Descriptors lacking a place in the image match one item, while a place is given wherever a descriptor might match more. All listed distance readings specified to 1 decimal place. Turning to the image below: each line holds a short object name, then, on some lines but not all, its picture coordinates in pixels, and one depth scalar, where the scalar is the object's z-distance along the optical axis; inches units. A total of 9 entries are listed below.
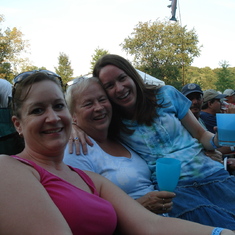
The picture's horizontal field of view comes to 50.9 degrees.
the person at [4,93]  117.4
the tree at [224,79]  1084.5
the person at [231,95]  328.6
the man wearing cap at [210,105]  194.5
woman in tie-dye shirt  81.4
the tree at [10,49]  1067.9
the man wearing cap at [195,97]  177.0
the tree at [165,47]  1354.6
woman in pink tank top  43.9
